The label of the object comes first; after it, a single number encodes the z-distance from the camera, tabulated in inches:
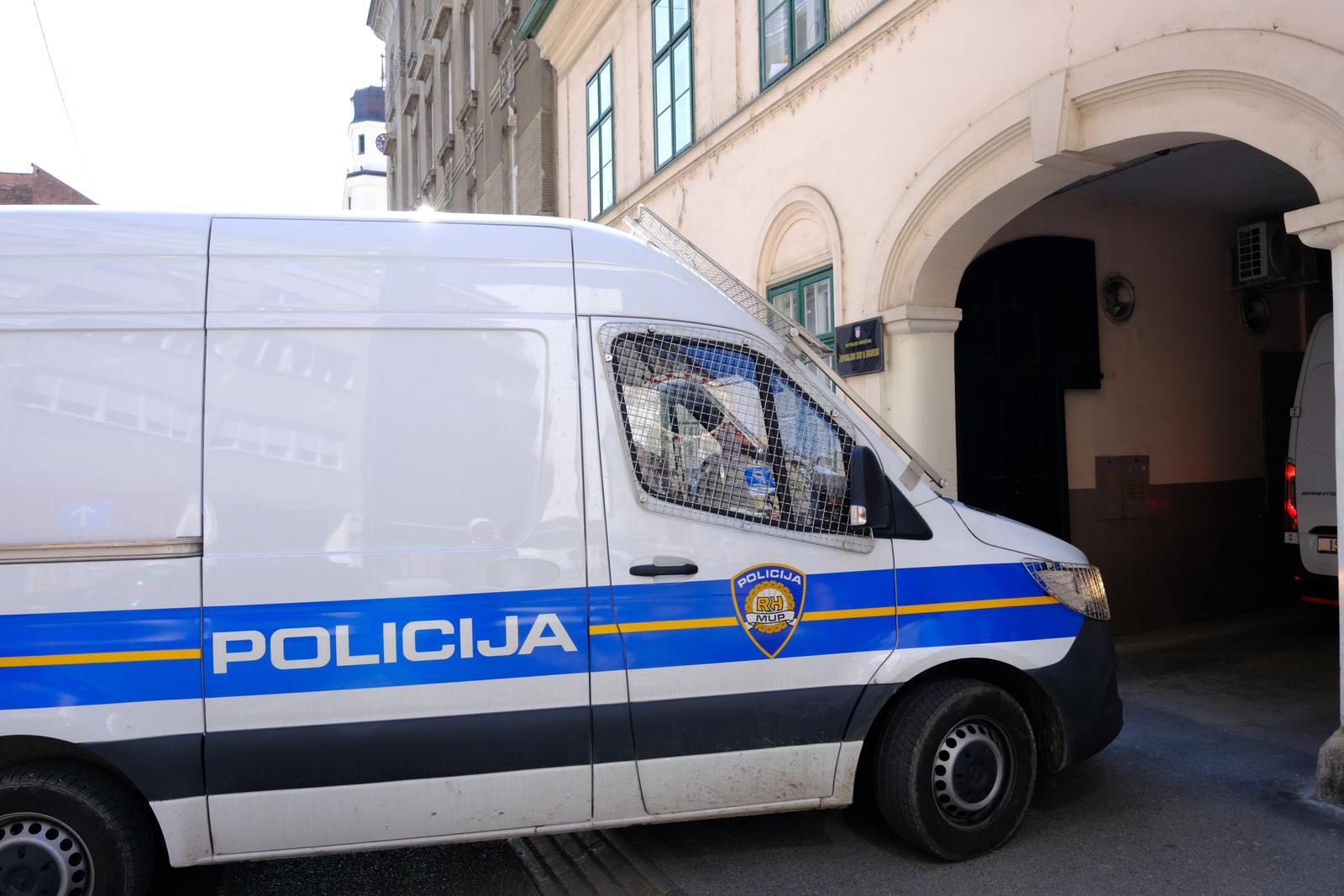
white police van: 133.5
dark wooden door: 331.0
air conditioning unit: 361.1
